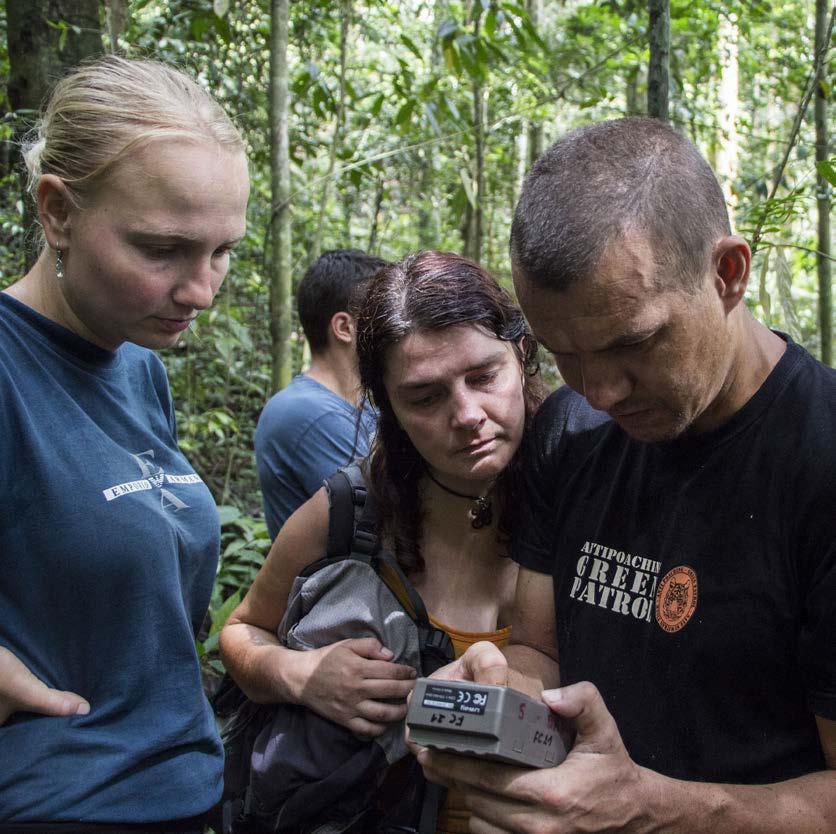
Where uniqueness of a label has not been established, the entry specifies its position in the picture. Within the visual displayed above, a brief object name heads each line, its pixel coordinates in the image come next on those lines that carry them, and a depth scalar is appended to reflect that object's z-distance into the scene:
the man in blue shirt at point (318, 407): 3.86
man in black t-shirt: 1.69
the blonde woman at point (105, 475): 1.90
